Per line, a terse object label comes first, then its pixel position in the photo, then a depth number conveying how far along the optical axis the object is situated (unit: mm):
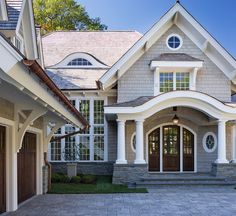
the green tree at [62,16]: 22248
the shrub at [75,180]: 9940
